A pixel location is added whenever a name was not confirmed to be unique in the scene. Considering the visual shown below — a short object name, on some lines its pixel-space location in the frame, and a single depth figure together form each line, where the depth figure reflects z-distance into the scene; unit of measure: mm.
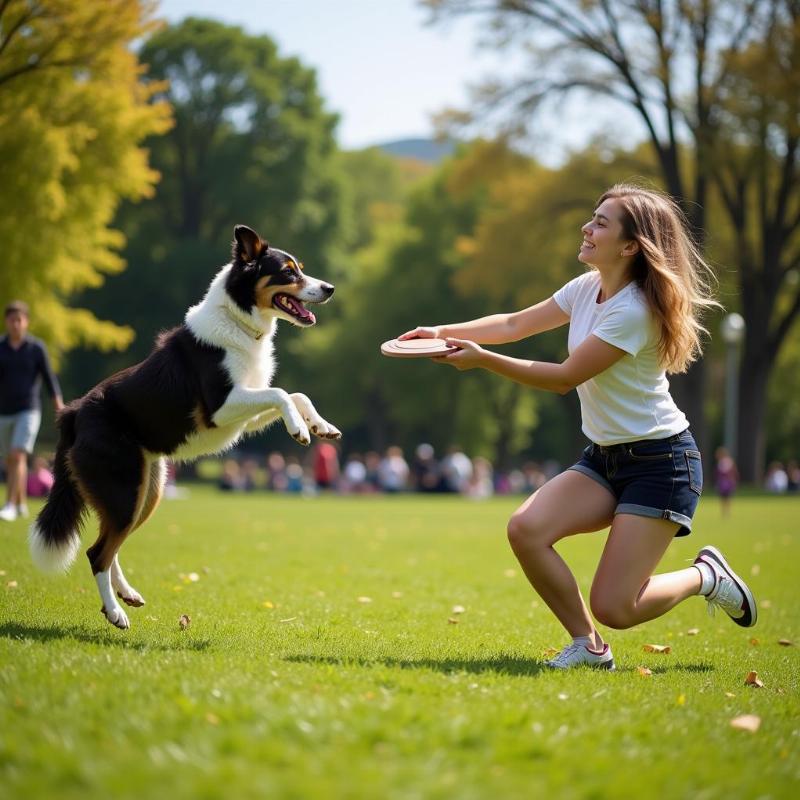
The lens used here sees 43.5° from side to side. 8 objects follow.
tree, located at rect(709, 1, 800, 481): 29281
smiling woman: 5395
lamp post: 32469
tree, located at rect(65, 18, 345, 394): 44969
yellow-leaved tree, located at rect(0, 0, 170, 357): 20172
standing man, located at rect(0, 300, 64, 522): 11562
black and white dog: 5844
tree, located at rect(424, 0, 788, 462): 30484
